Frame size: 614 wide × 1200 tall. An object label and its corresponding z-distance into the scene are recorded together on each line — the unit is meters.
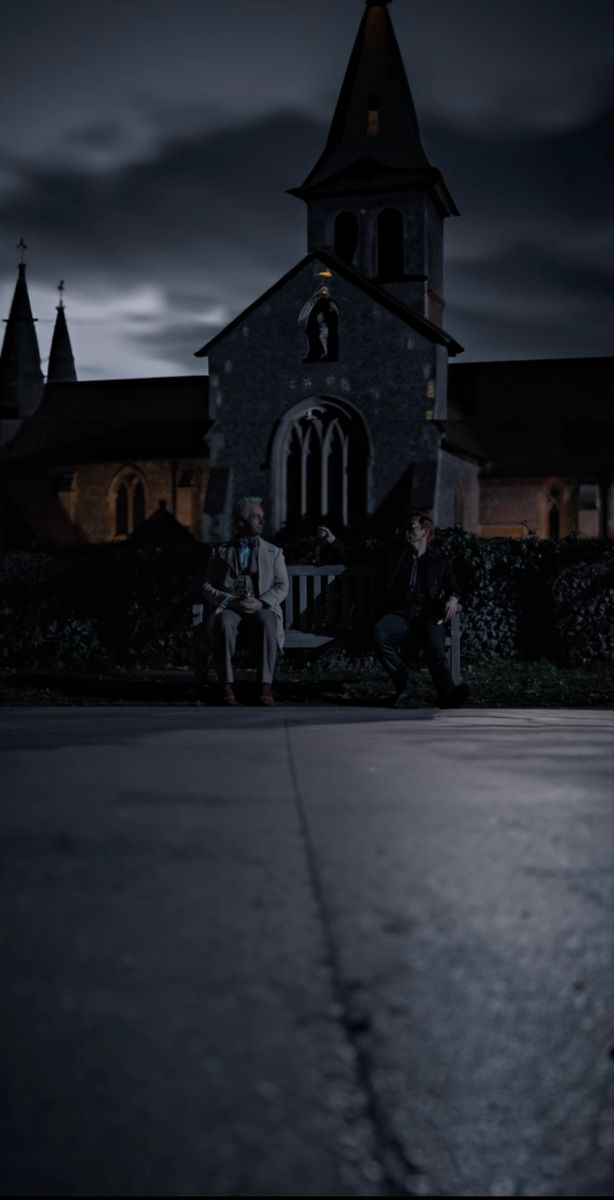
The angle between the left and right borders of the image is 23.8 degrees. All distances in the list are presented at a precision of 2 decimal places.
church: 35.59
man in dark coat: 10.59
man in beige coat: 10.54
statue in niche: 35.97
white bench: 14.42
